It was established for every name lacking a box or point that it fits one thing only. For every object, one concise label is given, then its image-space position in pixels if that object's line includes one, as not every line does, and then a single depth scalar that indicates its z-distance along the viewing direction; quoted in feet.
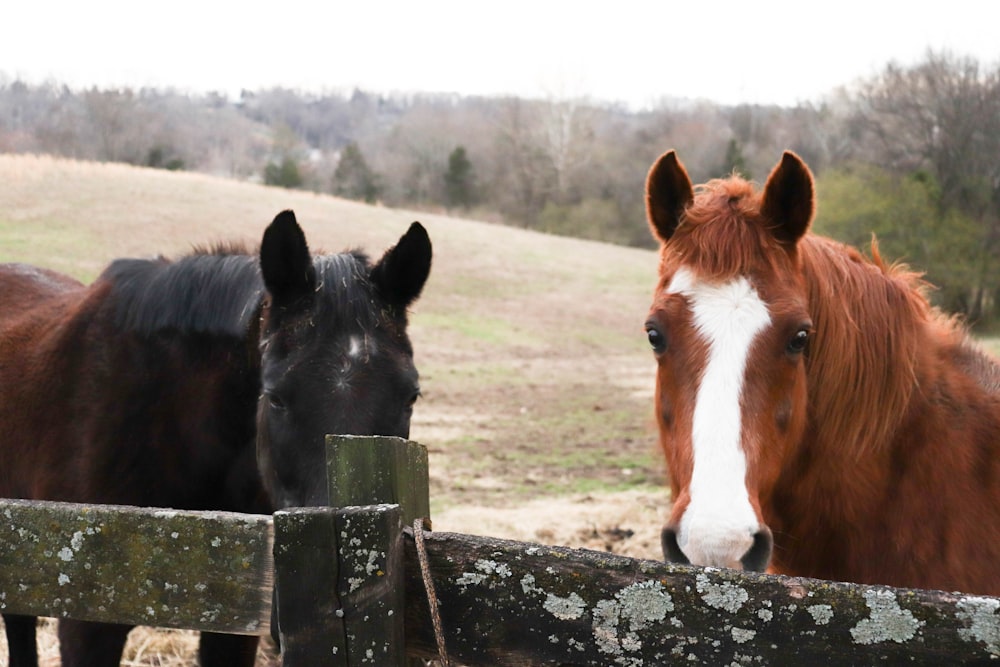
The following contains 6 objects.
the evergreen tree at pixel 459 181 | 183.93
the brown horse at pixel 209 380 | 8.55
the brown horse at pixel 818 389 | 7.70
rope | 4.40
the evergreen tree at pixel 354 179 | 178.57
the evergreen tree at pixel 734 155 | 144.05
